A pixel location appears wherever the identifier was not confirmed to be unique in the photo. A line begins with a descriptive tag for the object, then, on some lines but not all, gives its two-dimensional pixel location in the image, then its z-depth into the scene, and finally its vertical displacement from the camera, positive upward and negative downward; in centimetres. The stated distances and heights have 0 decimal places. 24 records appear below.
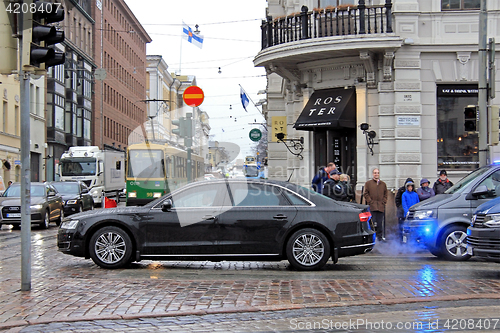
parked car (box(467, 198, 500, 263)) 952 -90
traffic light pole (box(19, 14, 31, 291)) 827 -16
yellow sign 2598 +202
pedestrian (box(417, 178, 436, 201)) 1547 -45
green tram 3133 +25
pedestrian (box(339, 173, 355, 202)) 1434 -30
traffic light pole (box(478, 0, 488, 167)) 1549 +205
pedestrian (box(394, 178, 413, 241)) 1627 -74
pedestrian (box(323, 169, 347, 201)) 1420 -34
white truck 3966 +43
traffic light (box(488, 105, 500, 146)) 1505 +116
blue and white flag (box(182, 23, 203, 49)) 2722 +595
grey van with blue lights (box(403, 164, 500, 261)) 1222 -85
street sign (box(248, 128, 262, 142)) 4328 +269
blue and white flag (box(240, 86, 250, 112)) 3539 +425
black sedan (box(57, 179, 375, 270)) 1043 -90
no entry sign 1716 +214
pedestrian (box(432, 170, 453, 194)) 1558 -26
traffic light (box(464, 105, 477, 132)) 1553 +138
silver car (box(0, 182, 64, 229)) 2136 -105
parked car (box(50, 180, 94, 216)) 2628 -89
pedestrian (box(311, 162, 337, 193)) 1495 -7
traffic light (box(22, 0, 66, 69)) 820 +185
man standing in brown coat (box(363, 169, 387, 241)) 1554 -55
